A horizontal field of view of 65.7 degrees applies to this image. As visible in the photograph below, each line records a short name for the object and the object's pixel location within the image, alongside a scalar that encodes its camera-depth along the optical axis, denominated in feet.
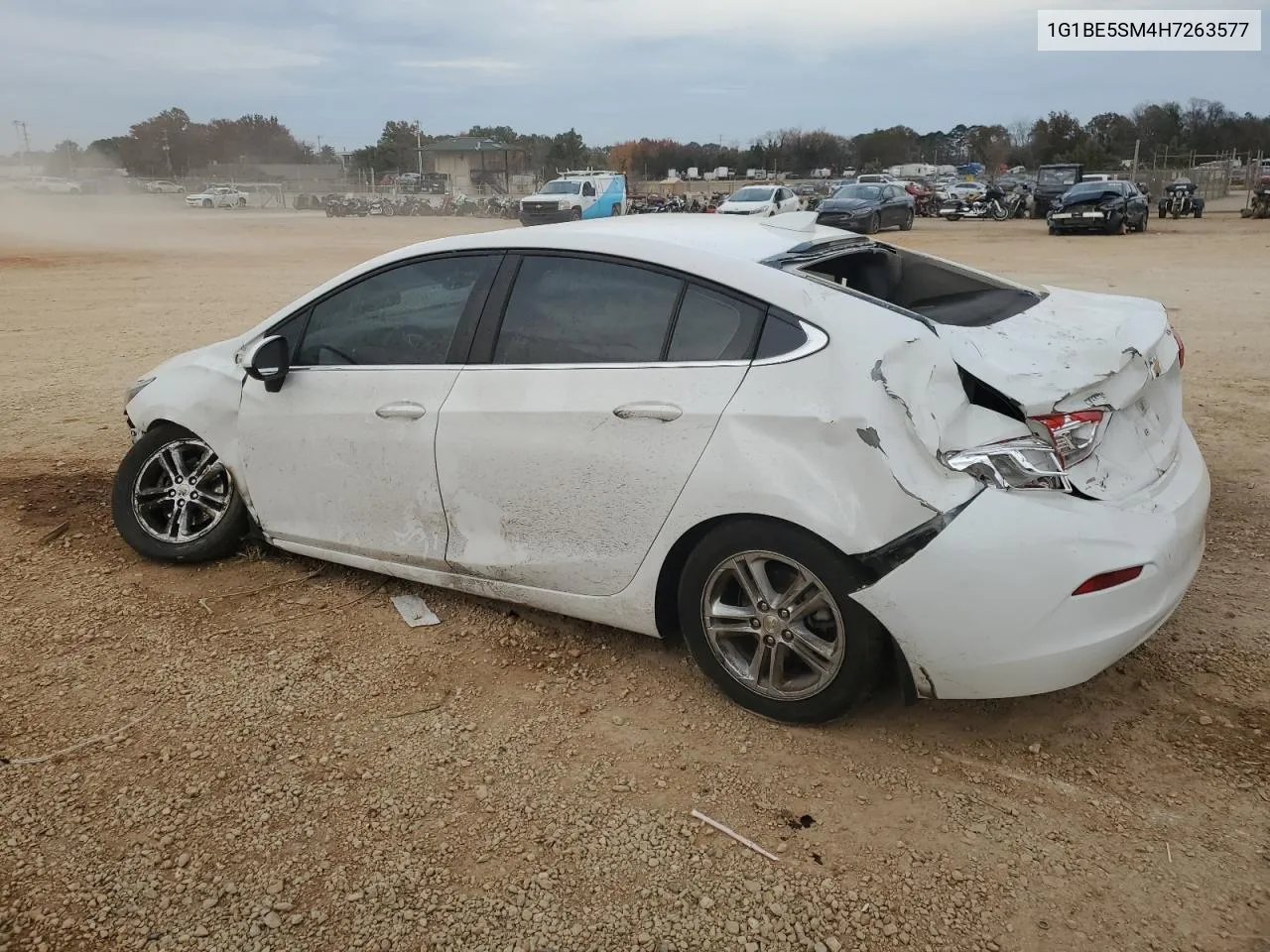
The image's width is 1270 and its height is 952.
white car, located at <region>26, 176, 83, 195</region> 191.66
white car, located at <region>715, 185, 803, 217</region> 94.84
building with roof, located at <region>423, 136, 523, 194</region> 245.86
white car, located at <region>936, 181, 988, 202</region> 138.82
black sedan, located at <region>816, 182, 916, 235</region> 97.25
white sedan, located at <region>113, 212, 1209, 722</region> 9.06
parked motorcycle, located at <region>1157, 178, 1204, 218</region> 114.11
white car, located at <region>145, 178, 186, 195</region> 217.56
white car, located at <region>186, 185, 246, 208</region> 193.16
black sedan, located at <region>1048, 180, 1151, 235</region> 90.02
